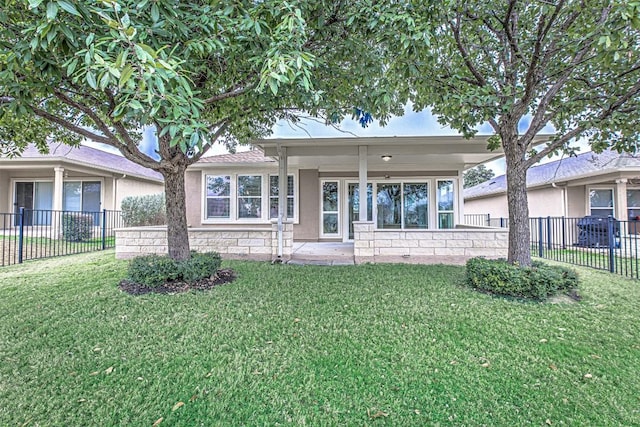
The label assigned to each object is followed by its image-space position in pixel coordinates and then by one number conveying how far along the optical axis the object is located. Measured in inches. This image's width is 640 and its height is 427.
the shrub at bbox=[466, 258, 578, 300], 179.6
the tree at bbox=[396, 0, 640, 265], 181.0
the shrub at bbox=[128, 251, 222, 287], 197.2
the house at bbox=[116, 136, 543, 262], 420.8
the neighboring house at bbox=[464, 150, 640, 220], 434.0
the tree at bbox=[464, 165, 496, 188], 1565.0
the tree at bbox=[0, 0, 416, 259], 87.2
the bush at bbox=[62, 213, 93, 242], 423.2
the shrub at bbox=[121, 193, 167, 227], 520.1
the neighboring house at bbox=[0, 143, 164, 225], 526.0
